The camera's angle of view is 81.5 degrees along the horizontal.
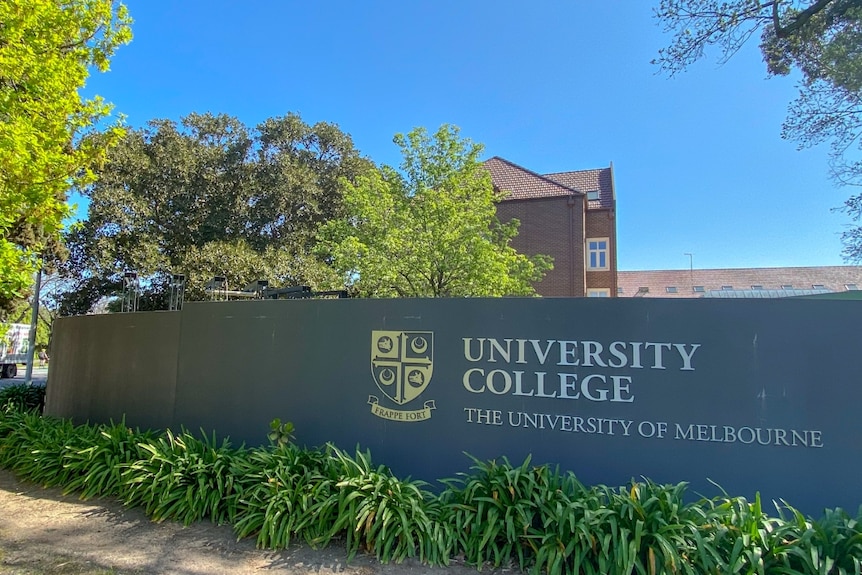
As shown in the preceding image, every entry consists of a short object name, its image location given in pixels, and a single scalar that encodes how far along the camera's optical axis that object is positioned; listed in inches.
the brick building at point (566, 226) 905.5
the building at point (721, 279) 1815.8
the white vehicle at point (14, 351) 1109.7
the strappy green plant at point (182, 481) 192.7
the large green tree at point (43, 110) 261.6
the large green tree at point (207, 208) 721.6
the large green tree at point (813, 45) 325.7
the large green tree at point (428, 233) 538.6
